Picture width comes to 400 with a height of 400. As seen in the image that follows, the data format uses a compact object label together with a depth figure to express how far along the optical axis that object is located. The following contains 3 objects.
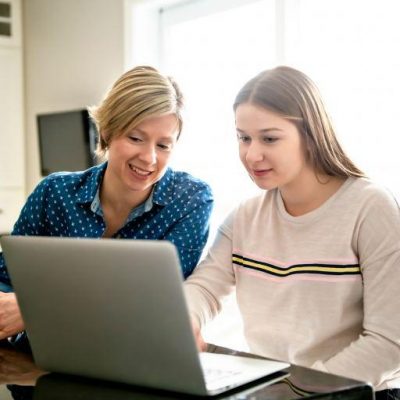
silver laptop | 0.82
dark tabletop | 0.85
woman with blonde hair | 1.60
